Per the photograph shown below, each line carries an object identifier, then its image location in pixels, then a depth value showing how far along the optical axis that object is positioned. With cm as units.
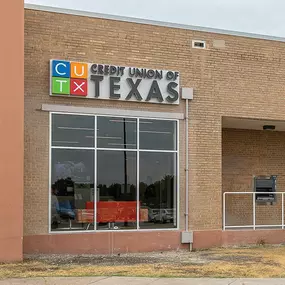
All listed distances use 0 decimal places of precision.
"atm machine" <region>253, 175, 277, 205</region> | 1969
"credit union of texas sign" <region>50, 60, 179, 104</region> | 1436
